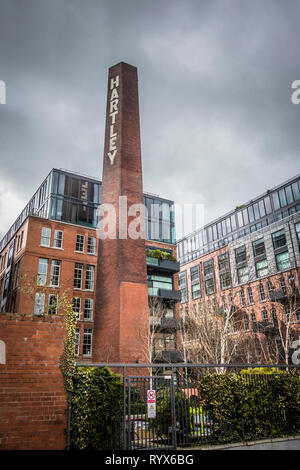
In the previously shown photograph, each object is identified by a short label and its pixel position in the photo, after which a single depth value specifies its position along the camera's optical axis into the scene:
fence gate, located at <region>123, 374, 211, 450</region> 9.09
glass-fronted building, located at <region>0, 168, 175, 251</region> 35.09
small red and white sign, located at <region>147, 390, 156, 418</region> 8.90
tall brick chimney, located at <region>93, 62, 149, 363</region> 20.05
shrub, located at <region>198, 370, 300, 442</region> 10.02
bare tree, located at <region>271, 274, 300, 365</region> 36.88
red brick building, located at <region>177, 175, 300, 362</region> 38.44
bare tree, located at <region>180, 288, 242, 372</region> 20.80
